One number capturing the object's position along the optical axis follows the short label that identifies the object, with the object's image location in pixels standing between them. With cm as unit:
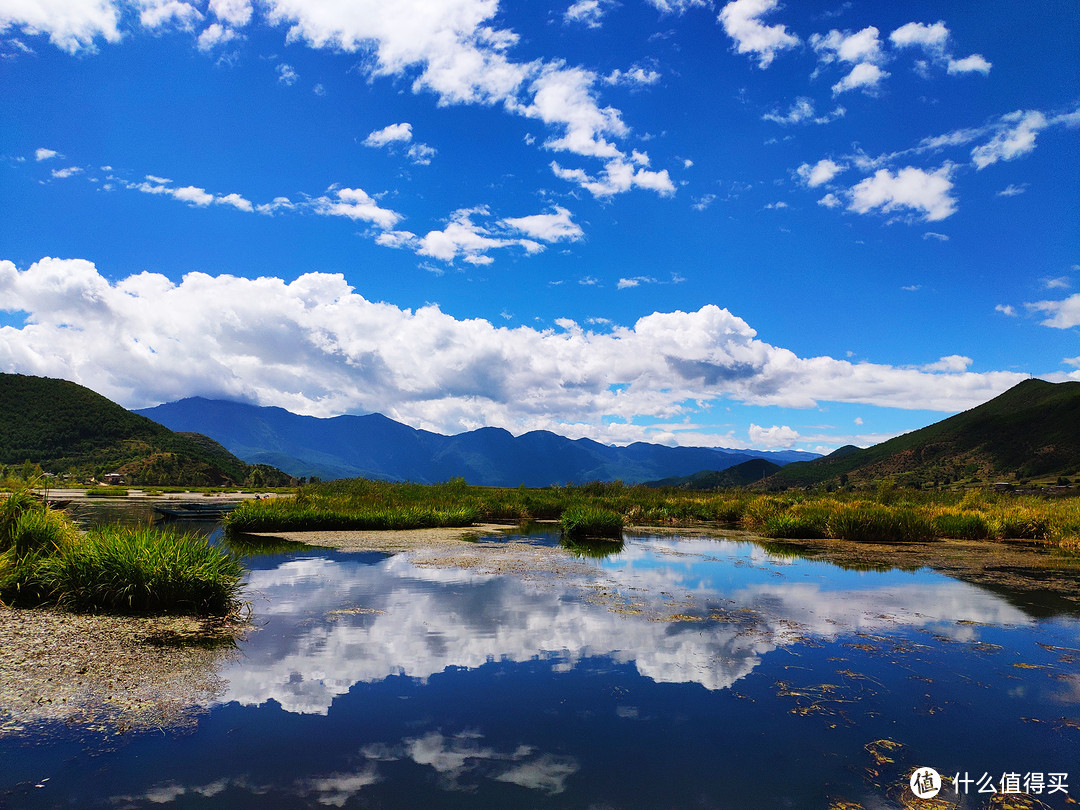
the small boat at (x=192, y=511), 3709
